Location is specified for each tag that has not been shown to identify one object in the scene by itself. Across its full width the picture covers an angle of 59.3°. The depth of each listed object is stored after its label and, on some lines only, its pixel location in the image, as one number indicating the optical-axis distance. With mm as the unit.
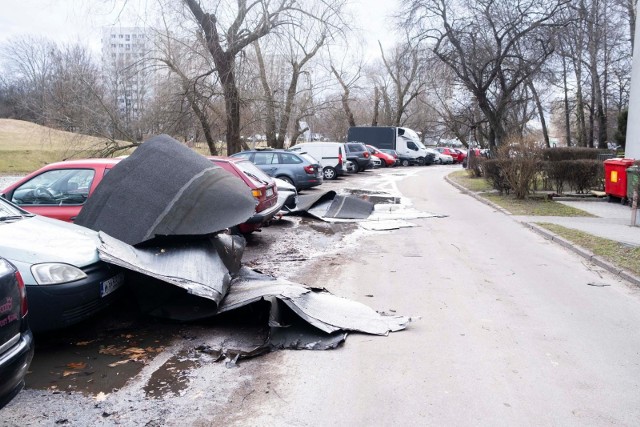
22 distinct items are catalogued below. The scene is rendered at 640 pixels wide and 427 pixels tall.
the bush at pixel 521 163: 16984
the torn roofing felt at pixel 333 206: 14305
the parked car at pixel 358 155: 34406
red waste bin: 16500
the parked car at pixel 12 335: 3075
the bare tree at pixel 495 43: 25344
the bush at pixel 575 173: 18453
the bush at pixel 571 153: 25281
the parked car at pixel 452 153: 56934
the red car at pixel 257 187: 10086
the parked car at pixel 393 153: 45062
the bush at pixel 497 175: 19016
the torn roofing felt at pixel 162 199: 5840
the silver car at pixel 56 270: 4414
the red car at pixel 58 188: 7273
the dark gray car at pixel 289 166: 20328
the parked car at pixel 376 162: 40125
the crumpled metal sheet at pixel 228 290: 5113
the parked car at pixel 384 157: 41500
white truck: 46375
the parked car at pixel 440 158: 51531
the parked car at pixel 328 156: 28922
